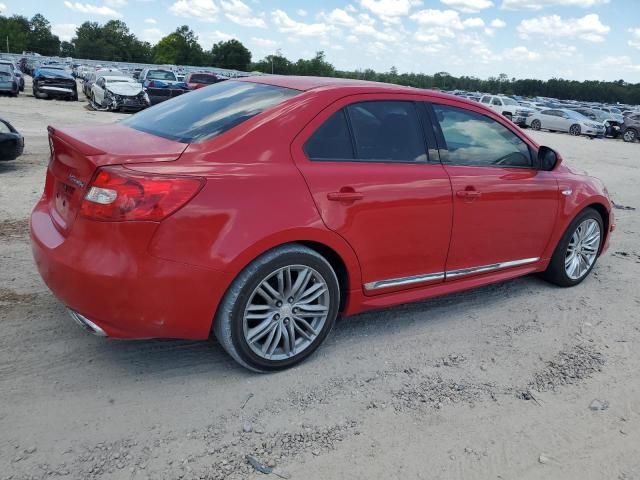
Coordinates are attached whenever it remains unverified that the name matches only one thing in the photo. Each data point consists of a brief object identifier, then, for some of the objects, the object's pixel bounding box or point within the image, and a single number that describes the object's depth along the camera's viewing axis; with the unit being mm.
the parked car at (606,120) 29097
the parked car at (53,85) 25688
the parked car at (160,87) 24219
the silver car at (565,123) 28141
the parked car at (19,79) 28412
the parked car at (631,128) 27062
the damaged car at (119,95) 21469
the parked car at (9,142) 8109
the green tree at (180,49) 110375
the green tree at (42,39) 116125
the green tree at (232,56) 102681
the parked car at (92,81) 25359
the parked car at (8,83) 25625
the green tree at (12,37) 105250
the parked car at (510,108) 31634
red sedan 2736
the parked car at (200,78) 28312
